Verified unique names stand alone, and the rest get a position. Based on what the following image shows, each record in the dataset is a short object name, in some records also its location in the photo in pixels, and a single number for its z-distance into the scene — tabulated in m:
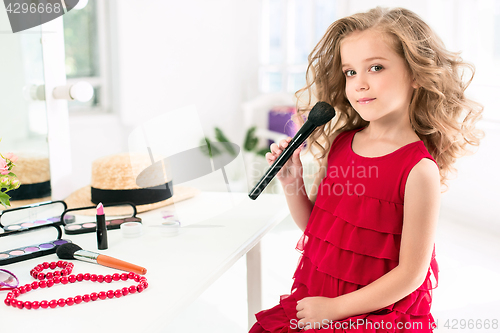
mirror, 1.09
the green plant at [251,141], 3.65
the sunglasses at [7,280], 0.68
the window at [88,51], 2.90
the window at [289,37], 3.94
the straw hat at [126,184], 1.08
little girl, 0.79
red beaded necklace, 0.63
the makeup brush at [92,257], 0.73
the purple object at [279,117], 3.66
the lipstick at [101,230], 0.83
